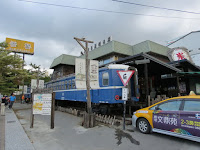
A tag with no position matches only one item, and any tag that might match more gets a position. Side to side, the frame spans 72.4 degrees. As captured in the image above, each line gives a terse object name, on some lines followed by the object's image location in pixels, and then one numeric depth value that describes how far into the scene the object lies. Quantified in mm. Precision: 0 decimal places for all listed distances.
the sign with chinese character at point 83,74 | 6832
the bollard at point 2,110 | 10389
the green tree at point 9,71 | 13502
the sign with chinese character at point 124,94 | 6109
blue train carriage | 7609
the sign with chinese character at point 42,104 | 6664
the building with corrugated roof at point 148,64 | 10906
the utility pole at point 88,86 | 6564
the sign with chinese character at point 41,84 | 16352
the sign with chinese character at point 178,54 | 15484
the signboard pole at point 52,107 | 6480
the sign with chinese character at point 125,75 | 6043
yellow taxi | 4117
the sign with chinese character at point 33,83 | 16347
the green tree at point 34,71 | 29688
